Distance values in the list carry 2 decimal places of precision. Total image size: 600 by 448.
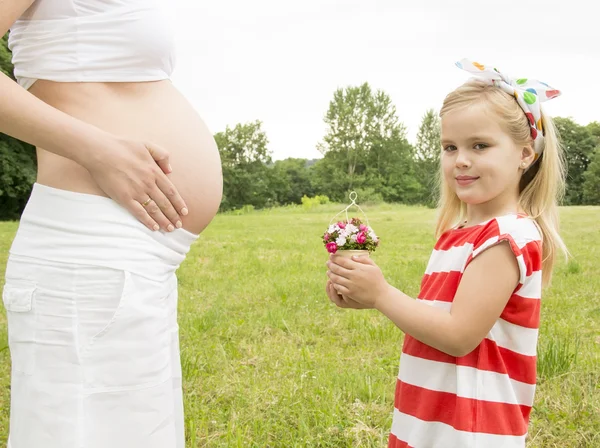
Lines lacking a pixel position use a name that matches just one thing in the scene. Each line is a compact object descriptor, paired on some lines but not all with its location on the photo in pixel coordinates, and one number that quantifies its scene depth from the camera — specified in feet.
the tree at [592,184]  150.51
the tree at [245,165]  157.48
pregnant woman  3.83
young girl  4.54
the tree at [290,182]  167.73
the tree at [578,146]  156.87
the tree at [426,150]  174.09
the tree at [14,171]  77.46
